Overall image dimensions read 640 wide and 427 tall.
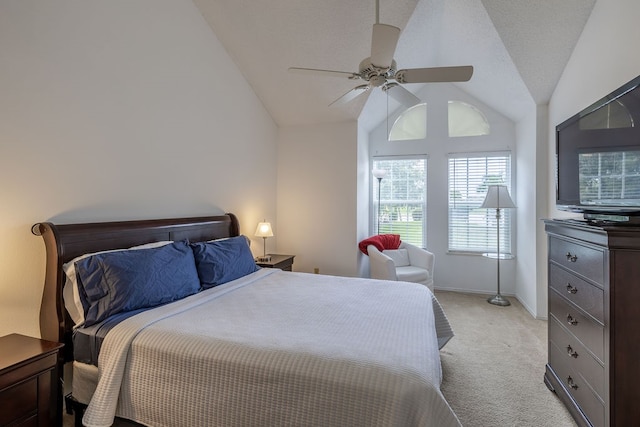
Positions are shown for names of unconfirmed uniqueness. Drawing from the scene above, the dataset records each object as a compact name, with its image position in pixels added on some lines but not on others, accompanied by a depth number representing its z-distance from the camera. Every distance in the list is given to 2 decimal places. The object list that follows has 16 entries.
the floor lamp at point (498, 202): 4.23
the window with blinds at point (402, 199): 5.05
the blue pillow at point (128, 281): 1.82
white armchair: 3.78
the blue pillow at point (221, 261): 2.53
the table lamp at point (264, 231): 3.86
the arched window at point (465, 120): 4.76
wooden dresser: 1.53
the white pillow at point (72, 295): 1.81
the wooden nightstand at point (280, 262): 3.63
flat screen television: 1.69
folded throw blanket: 4.35
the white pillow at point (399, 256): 4.41
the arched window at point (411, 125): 5.01
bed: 1.27
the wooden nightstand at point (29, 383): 1.35
